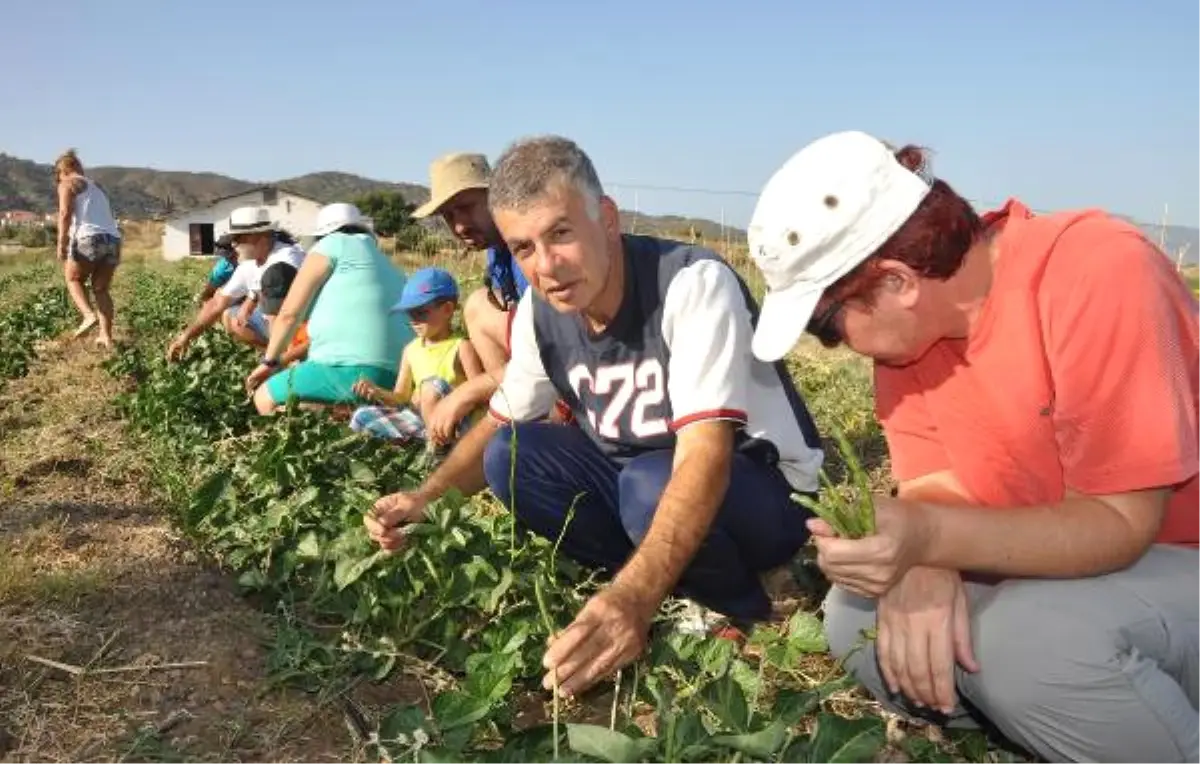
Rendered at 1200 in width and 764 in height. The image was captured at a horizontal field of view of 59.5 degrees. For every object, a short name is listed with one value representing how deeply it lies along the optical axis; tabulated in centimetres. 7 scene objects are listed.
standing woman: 842
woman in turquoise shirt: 487
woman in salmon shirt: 160
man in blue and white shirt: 223
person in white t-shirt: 636
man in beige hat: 375
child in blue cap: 432
